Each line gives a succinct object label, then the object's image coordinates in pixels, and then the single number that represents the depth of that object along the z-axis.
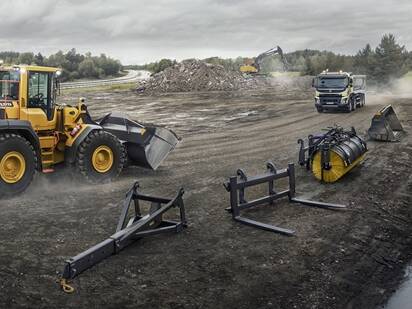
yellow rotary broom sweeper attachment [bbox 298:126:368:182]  11.14
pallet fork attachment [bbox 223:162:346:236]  8.44
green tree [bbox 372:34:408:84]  55.97
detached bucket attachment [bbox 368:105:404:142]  16.80
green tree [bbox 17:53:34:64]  43.04
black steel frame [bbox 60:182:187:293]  6.30
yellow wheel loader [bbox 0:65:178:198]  9.73
